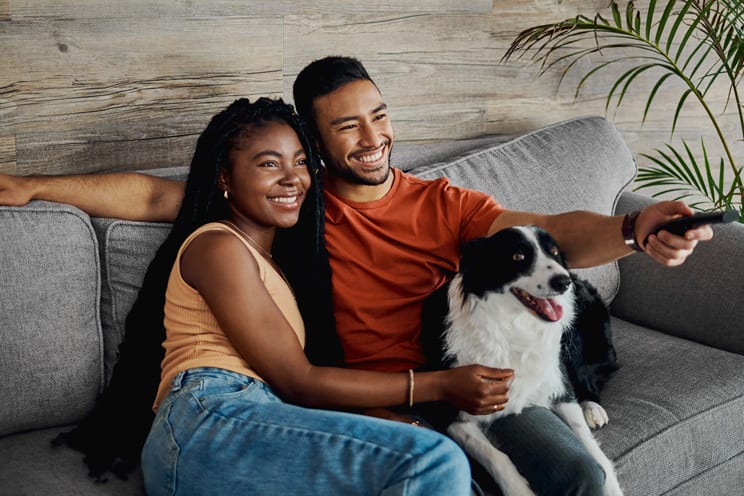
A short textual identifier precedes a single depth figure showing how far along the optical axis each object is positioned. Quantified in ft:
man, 6.54
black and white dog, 5.97
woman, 4.92
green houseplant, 9.57
